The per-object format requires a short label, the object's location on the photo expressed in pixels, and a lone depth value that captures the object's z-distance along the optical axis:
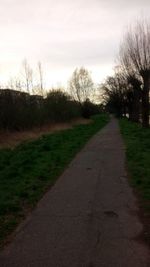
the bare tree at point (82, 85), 56.69
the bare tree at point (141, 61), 22.45
